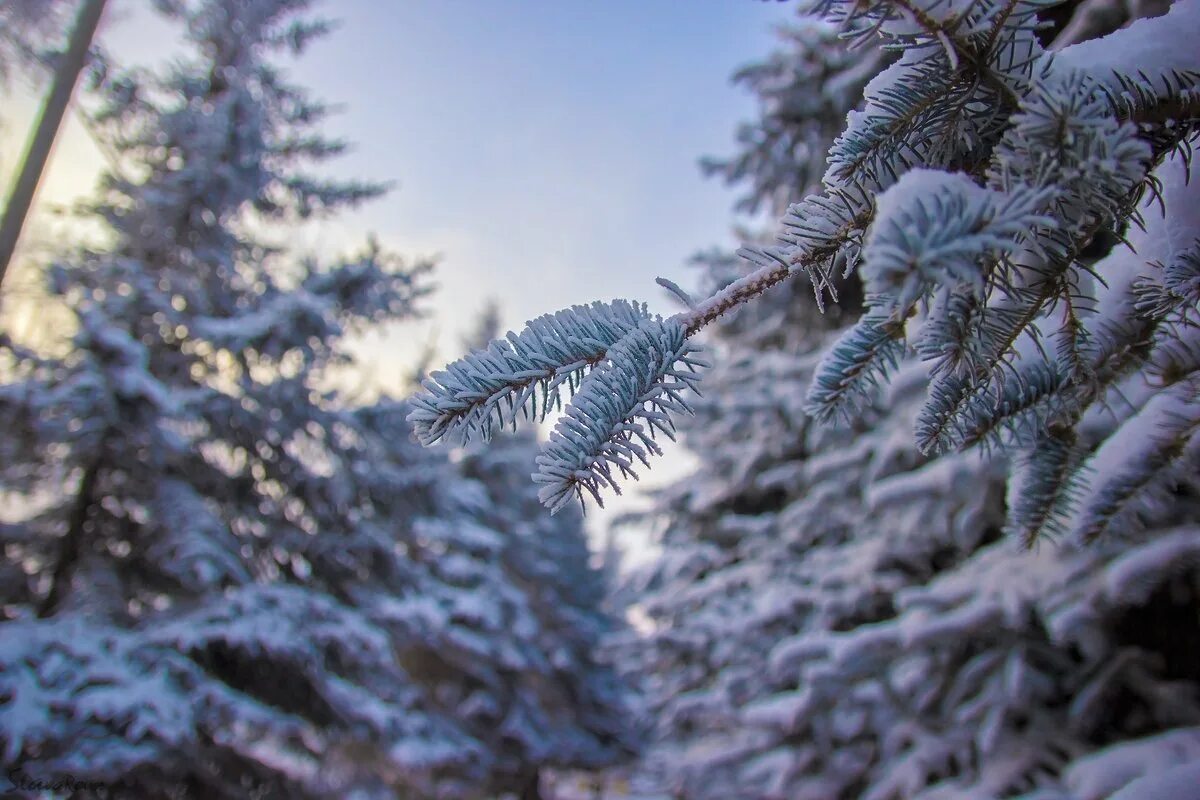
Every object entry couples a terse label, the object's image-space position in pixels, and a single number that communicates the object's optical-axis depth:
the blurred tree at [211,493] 2.94
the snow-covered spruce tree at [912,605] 0.39
